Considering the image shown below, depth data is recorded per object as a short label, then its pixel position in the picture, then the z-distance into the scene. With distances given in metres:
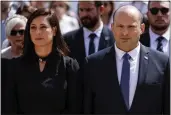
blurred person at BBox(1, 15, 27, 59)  11.46
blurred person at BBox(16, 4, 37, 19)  14.33
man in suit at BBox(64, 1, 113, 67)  13.07
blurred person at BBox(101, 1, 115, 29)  16.09
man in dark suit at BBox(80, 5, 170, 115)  8.67
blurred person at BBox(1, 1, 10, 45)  14.65
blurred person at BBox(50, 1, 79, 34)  18.11
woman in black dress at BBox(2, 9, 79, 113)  8.96
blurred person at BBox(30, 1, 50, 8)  18.22
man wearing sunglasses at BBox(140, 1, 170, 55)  12.87
